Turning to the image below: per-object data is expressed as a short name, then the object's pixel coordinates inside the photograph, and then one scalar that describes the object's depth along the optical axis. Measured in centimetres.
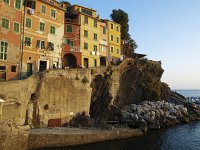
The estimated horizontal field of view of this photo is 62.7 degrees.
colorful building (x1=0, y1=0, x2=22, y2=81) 2600
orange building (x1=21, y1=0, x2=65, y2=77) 2941
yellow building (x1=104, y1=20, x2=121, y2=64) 4425
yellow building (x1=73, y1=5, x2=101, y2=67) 3831
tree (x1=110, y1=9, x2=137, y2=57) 5149
